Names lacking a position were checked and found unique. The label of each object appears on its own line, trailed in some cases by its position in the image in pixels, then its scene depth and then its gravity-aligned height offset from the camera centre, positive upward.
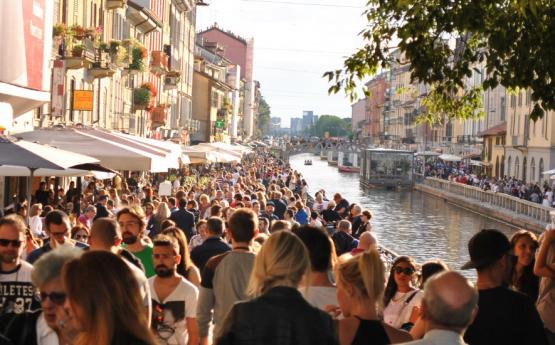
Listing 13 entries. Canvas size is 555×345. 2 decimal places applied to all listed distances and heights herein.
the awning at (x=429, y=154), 118.75 -1.68
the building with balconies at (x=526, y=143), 69.62 -0.11
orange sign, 31.33 +0.70
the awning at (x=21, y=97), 22.84 +0.54
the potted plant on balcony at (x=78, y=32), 30.97 +2.53
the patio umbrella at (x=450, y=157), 105.12 -1.76
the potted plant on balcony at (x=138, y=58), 41.53 +2.52
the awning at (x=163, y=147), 20.94 -0.37
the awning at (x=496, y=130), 85.81 +0.76
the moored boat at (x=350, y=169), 147.00 -4.39
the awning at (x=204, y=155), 38.62 -0.90
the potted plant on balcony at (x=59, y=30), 29.30 +2.41
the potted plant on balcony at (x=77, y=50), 30.94 +2.00
